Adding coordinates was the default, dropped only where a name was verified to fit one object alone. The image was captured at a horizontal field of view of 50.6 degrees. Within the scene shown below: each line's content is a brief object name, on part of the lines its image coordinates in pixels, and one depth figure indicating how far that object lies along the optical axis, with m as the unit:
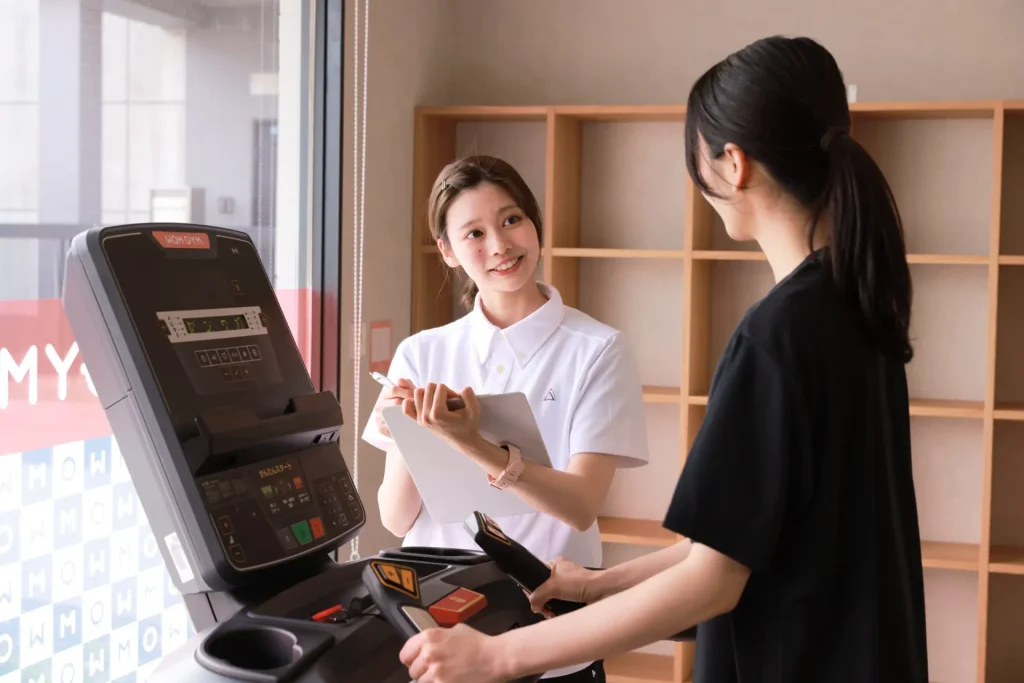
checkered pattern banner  1.79
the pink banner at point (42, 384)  1.76
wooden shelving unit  3.15
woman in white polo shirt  1.73
